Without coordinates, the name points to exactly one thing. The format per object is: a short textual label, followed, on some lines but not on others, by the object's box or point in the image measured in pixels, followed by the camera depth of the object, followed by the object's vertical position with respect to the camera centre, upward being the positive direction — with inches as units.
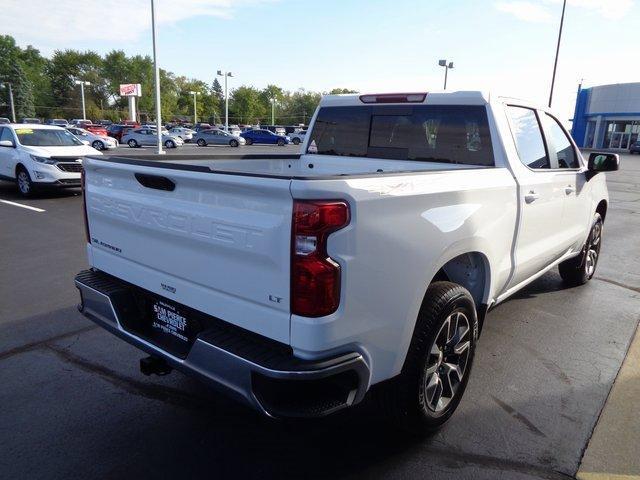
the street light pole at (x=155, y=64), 899.4 +102.7
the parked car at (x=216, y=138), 1711.6 -49.3
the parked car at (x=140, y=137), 1416.1 -48.9
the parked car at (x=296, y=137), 2058.6 -40.3
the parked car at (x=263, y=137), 1866.4 -42.5
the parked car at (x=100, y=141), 1189.1 -54.1
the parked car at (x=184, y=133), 1964.8 -42.6
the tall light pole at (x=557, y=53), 1093.8 +190.4
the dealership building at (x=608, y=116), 2140.7 +114.2
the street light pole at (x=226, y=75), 2208.2 +221.4
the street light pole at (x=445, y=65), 1539.1 +210.3
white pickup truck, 81.3 -25.3
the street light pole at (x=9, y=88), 3232.8 +185.6
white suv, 442.3 -36.6
